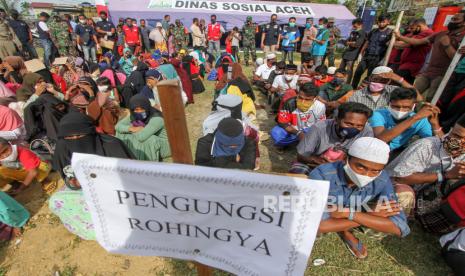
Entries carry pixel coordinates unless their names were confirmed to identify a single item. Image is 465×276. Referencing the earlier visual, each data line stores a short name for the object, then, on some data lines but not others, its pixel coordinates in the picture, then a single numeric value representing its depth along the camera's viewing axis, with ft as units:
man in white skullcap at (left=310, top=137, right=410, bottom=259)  6.48
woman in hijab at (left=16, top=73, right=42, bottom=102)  14.49
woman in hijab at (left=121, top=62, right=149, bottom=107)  19.97
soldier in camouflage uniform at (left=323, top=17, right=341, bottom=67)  32.92
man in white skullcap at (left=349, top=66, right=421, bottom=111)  12.93
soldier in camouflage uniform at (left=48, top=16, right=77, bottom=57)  29.39
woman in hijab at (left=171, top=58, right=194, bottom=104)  22.41
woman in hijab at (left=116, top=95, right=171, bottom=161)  13.03
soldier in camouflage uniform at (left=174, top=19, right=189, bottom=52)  38.24
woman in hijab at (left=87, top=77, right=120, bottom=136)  14.08
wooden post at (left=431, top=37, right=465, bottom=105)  12.25
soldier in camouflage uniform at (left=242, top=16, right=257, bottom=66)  36.55
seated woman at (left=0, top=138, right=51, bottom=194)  10.03
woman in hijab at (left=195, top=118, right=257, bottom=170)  8.99
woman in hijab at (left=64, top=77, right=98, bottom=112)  13.97
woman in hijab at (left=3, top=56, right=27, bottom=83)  17.10
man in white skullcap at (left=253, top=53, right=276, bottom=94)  24.57
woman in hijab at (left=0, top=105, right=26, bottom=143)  11.97
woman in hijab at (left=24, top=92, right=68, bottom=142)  12.84
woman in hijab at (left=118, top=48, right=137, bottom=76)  24.89
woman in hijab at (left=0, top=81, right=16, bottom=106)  14.65
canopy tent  44.98
